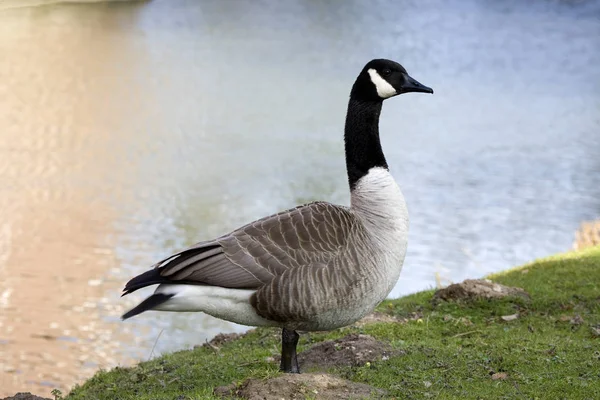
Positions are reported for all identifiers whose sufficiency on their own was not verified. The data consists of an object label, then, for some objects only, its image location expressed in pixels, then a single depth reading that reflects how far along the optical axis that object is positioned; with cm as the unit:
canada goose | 1035
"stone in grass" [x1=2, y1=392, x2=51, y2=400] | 1225
